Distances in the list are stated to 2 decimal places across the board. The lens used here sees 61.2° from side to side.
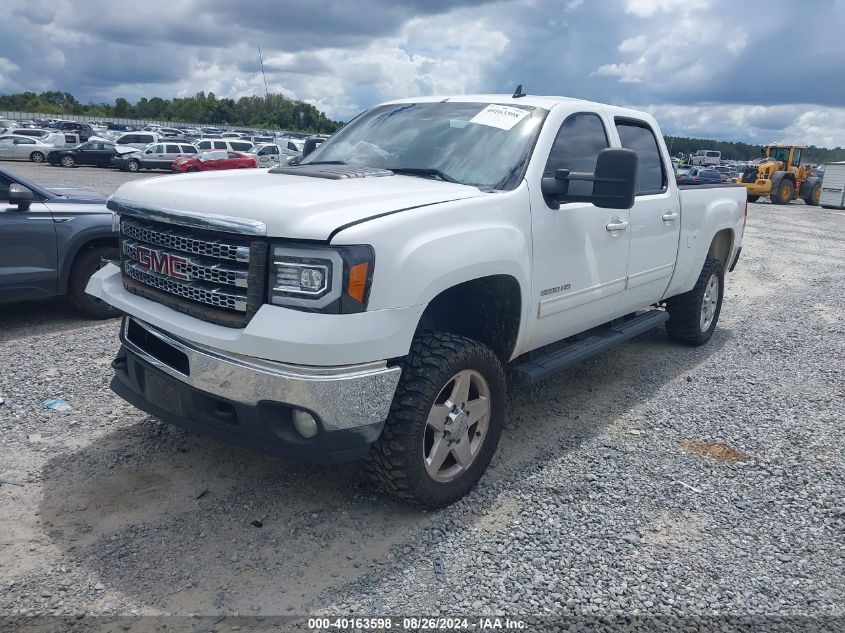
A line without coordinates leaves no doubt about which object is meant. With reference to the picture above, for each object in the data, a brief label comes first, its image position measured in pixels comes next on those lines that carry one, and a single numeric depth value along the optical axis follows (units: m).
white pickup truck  2.85
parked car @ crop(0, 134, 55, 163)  33.22
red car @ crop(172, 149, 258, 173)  28.06
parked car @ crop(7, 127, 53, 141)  38.52
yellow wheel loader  29.05
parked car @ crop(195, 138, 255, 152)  31.73
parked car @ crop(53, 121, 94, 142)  46.83
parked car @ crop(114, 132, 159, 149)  34.25
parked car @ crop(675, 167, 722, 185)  35.38
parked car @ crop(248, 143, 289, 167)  30.40
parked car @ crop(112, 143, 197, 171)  30.20
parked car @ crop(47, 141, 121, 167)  31.19
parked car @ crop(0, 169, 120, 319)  5.93
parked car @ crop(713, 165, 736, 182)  37.48
